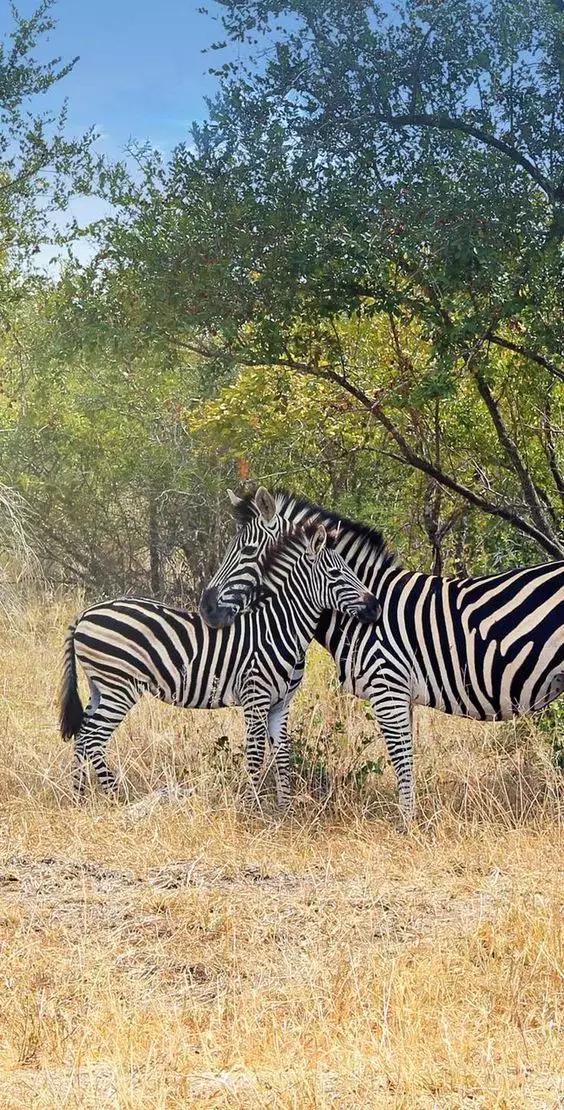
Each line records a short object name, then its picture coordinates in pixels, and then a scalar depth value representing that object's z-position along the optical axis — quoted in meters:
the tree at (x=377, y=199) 15.71
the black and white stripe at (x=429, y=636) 14.98
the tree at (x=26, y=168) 27.05
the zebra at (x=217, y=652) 15.70
